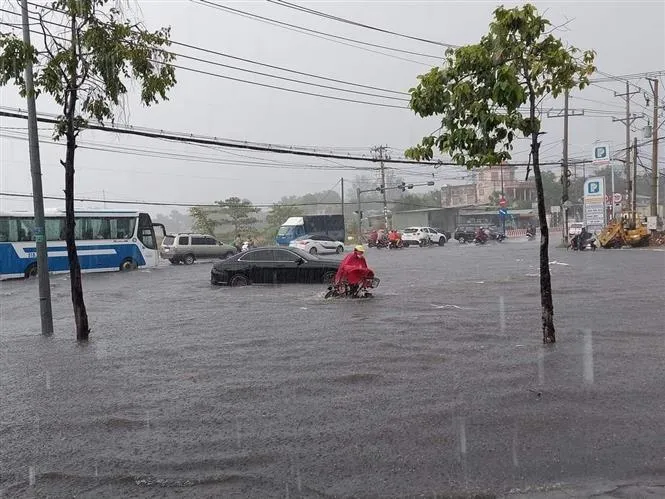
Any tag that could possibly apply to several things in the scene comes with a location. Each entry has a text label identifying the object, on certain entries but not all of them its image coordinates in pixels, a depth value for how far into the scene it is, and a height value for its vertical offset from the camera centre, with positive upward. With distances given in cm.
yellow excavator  4041 -124
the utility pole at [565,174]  4256 +285
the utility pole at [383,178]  5946 +440
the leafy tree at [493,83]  867 +188
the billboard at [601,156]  4128 +389
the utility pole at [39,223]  1224 +22
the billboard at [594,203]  4250 +83
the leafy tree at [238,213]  6522 +152
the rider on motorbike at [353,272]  1639 -123
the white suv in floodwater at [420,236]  5334 -119
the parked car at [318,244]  4266 -129
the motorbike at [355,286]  1648 -163
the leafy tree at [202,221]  6091 +74
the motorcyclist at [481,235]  5453 -134
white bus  2756 -41
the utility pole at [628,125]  4653 +703
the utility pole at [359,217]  5797 +57
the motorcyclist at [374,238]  5329 -124
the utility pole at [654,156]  4116 +374
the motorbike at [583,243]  3934 -164
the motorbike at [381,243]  5156 -163
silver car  3706 -107
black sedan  2103 -139
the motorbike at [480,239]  5459 -167
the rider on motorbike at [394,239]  5012 -128
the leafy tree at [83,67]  1059 +282
